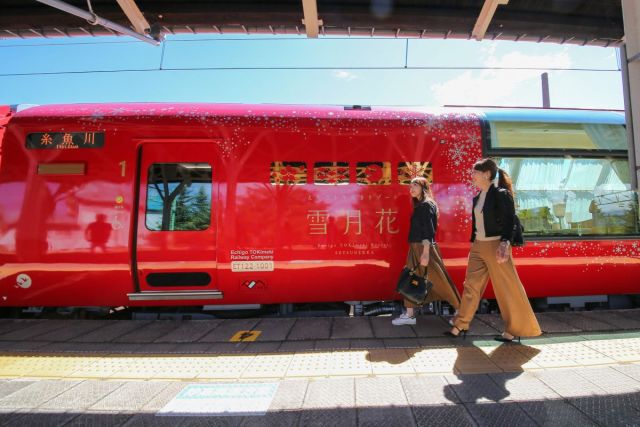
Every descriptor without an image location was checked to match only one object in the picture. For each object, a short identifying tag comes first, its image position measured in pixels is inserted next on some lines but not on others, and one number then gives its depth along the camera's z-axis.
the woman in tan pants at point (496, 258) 3.21
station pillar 2.39
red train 3.97
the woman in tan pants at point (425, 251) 3.64
